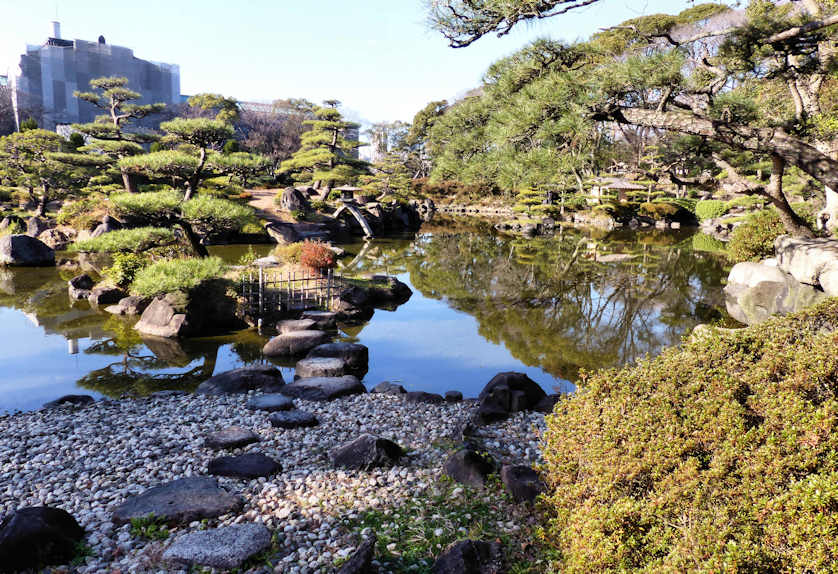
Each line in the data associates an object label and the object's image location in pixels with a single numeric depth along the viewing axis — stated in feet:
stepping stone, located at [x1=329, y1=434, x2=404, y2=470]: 13.78
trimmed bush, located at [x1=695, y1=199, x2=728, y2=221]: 90.17
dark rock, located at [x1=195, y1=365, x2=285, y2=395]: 21.74
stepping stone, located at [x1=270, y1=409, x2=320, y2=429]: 17.25
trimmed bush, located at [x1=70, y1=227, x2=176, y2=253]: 30.55
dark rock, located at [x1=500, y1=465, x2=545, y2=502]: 11.53
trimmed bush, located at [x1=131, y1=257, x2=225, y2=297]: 31.68
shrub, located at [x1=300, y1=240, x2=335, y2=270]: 40.50
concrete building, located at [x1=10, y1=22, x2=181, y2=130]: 165.89
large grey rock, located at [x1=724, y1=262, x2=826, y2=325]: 30.60
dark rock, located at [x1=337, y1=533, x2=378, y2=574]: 8.89
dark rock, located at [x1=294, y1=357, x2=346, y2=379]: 23.75
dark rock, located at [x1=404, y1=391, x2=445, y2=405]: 20.58
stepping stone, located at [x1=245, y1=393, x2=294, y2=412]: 19.19
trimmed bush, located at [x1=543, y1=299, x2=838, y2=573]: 6.20
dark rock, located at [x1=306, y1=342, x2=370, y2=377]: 26.07
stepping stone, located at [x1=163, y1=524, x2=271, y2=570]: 9.70
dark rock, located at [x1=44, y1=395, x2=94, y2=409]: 19.95
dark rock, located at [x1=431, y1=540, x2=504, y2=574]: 8.85
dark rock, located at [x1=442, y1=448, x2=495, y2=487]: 12.67
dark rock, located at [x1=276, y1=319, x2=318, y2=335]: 32.09
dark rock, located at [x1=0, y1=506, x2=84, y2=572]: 9.48
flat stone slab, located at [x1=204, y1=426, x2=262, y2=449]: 15.42
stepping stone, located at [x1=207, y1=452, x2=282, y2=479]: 13.53
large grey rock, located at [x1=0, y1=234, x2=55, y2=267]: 50.98
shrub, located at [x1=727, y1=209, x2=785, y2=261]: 41.70
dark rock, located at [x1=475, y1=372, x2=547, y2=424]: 18.22
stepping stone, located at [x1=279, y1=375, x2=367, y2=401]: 20.99
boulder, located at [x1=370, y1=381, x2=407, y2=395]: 21.89
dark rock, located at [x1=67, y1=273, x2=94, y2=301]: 39.11
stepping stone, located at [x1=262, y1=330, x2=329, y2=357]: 28.25
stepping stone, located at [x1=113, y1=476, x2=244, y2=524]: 11.30
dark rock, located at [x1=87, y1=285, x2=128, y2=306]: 37.11
